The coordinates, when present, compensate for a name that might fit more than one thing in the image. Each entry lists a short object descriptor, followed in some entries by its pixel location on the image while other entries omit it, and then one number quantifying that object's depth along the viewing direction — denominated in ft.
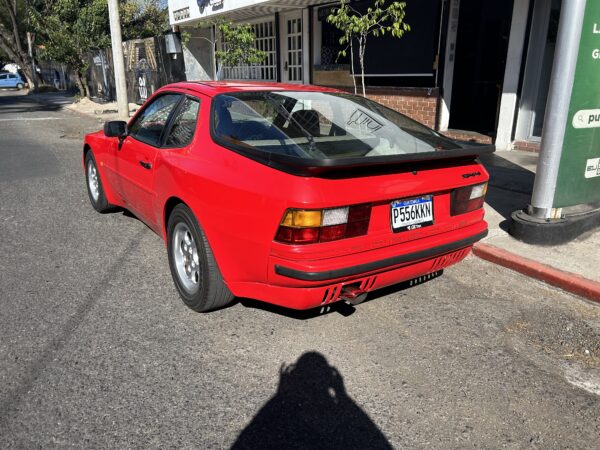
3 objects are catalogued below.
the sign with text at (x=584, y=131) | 14.02
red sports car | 8.82
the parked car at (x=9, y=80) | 148.36
